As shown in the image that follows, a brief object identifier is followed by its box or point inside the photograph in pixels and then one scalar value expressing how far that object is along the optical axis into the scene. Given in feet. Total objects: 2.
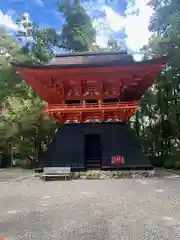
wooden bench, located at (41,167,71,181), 23.04
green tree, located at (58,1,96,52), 50.58
